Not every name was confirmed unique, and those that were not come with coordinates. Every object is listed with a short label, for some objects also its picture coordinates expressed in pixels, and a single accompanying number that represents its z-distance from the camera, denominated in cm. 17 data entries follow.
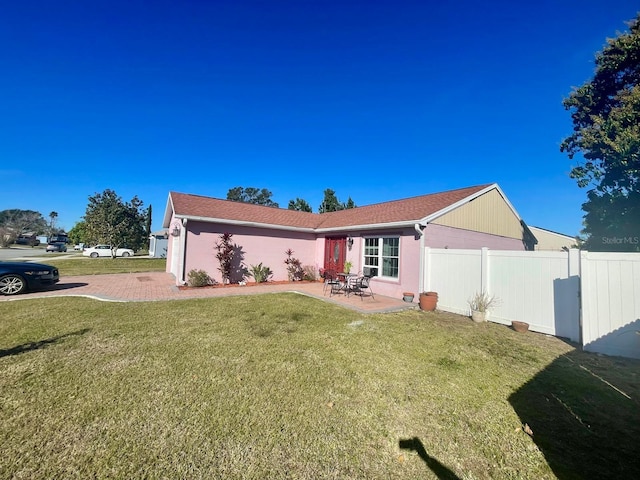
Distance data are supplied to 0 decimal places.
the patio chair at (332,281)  1137
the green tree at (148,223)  4450
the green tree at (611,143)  1185
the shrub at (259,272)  1377
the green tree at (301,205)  4034
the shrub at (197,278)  1197
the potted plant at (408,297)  990
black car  914
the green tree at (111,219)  2972
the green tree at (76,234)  5288
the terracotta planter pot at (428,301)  900
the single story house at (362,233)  1075
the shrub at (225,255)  1266
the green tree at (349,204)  3705
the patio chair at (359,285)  1058
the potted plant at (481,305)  784
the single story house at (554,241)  2322
